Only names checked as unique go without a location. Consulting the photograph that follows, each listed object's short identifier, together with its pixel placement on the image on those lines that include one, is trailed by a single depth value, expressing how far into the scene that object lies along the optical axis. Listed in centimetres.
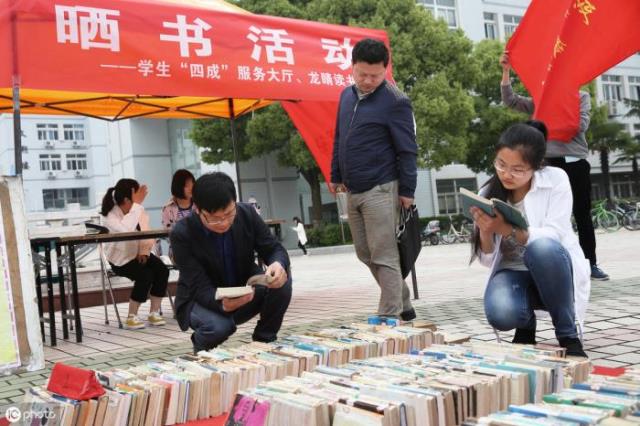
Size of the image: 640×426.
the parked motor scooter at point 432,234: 2095
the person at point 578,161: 534
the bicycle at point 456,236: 2059
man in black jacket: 315
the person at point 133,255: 569
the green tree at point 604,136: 2478
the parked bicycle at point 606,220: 1680
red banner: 441
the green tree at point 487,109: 2341
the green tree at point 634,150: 2780
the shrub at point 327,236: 2294
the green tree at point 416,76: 2095
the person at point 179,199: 606
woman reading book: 285
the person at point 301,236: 1999
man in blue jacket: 422
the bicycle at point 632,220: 1662
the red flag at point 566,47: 399
